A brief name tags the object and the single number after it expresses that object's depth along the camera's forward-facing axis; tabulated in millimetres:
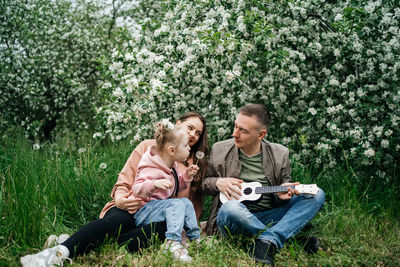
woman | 2574
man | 3035
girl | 2891
